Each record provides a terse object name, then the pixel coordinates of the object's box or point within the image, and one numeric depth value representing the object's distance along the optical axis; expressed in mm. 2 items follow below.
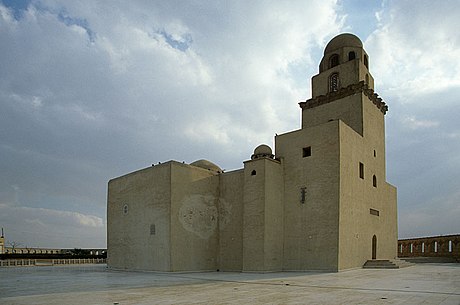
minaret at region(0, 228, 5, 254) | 46269
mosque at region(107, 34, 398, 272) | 19734
